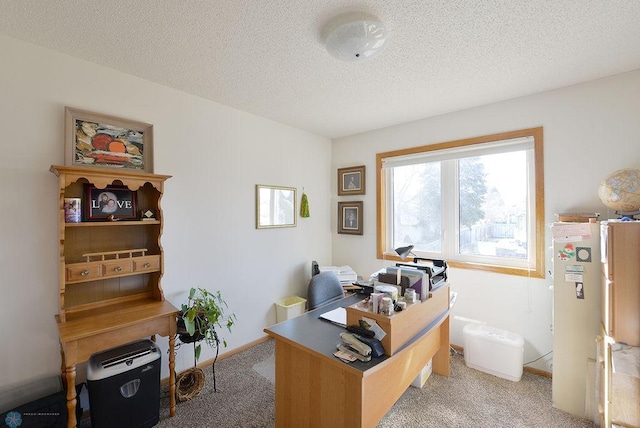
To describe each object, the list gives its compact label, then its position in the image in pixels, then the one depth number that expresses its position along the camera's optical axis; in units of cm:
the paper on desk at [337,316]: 172
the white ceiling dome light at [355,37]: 147
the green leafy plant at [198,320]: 201
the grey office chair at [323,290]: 225
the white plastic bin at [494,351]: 232
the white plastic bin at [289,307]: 304
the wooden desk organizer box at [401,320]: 139
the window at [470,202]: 249
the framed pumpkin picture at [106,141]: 187
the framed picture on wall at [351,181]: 357
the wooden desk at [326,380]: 133
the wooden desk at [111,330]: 152
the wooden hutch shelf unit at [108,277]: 162
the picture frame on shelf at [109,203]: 186
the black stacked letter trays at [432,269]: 194
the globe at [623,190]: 179
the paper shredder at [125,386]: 161
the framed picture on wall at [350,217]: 360
